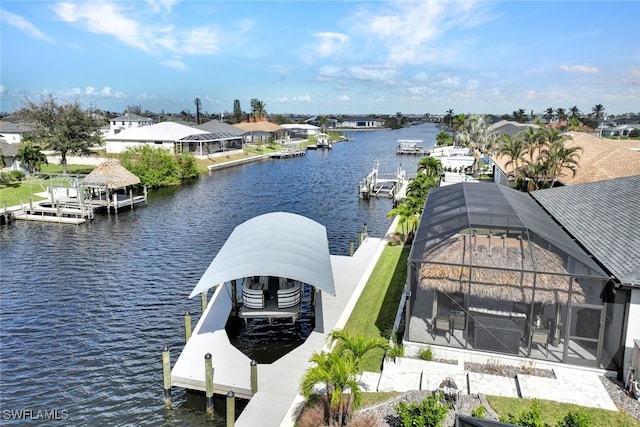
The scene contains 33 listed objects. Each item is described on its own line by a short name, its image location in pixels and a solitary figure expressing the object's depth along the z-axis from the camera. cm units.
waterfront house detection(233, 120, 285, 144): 10881
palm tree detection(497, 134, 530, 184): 4175
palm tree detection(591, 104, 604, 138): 14925
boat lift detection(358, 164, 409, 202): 4939
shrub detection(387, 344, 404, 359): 1407
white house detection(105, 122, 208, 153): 7412
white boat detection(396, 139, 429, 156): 9826
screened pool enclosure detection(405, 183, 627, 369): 1304
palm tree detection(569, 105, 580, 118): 15416
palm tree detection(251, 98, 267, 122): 15592
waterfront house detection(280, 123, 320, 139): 13549
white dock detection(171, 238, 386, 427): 1305
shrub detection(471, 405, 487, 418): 1033
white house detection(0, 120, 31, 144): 8420
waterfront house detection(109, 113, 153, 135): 11581
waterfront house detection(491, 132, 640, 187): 3284
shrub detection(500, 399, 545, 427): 994
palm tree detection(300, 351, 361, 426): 1092
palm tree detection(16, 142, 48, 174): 5188
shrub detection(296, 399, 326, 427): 1167
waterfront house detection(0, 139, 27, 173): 5419
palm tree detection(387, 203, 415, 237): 2675
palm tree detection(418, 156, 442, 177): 4834
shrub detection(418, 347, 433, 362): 1388
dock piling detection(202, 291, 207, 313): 1901
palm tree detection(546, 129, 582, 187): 3553
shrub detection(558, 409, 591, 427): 991
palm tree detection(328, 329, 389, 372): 1173
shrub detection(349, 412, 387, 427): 1123
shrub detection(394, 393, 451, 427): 1016
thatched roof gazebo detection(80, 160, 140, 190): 4200
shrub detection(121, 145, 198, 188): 5309
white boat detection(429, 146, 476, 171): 6016
